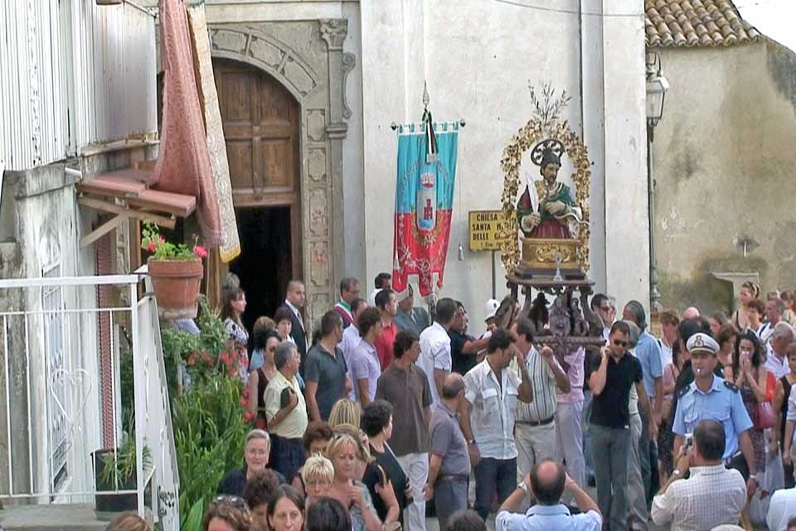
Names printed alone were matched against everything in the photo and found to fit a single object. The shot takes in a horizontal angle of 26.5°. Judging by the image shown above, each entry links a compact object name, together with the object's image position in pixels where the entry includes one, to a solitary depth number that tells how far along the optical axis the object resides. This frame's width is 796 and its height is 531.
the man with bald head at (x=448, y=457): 11.77
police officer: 11.70
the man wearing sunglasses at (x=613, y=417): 12.80
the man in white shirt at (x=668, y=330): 14.53
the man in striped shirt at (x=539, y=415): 13.10
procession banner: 18.36
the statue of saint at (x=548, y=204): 16.05
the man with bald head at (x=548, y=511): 8.27
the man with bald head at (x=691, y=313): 14.50
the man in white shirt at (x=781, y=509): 8.81
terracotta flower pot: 11.37
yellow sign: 19.39
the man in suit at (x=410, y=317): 15.70
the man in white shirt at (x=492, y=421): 12.52
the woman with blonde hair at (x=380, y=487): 9.66
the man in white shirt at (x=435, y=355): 13.83
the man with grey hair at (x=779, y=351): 13.41
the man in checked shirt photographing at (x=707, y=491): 9.32
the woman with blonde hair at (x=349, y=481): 9.19
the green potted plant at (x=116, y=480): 9.03
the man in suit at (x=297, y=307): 14.84
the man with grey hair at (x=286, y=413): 12.10
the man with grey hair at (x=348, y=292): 15.73
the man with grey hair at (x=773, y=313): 15.16
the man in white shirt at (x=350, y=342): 13.67
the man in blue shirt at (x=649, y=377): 13.89
